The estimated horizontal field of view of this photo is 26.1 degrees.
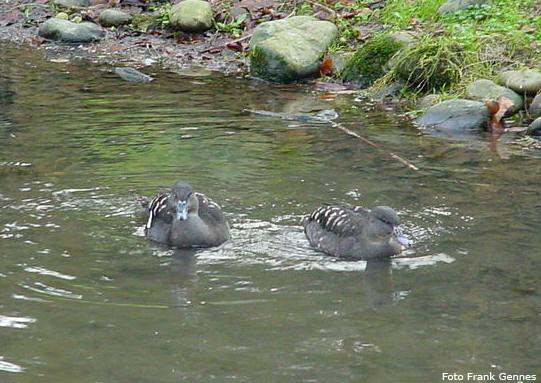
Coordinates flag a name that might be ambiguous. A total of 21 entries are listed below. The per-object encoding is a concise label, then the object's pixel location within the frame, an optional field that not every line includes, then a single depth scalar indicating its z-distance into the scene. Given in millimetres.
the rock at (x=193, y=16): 17859
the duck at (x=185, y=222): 8727
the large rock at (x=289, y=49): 15258
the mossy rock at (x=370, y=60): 14766
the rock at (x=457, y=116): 12602
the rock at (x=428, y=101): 13484
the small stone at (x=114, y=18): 18891
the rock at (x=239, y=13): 17984
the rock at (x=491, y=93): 12969
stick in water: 10983
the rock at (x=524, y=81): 13062
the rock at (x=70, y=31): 18438
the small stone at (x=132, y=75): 15461
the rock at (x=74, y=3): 19984
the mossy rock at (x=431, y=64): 13867
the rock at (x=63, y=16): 19422
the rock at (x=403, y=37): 14734
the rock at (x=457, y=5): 15797
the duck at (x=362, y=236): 8453
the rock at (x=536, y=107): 12723
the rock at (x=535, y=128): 12203
